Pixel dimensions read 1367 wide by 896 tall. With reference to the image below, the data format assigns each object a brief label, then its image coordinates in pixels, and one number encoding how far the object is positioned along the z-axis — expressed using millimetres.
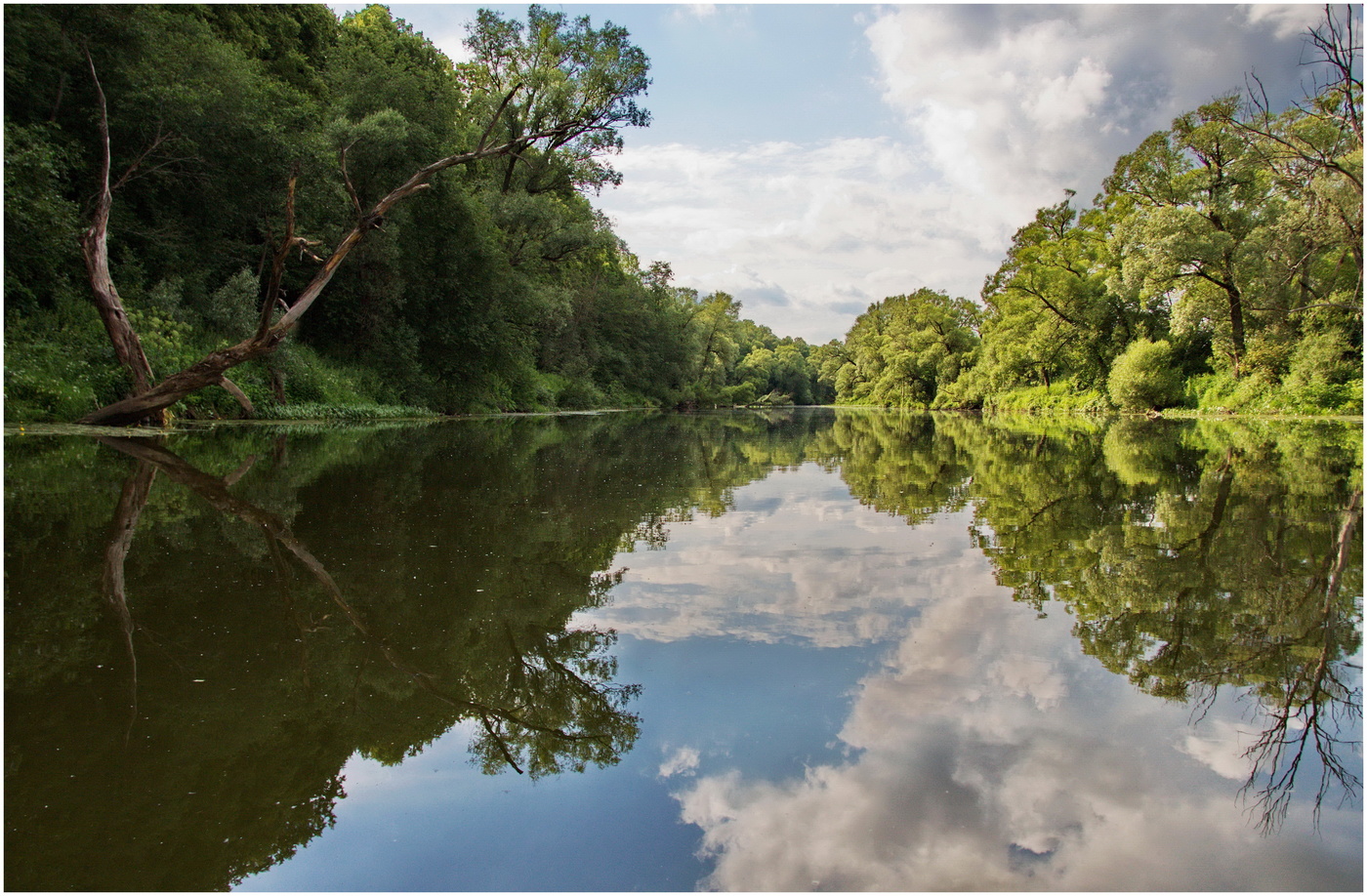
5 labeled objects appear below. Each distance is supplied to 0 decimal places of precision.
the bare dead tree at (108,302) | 12250
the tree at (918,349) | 55719
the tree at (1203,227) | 26000
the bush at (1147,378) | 30516
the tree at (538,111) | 12375
